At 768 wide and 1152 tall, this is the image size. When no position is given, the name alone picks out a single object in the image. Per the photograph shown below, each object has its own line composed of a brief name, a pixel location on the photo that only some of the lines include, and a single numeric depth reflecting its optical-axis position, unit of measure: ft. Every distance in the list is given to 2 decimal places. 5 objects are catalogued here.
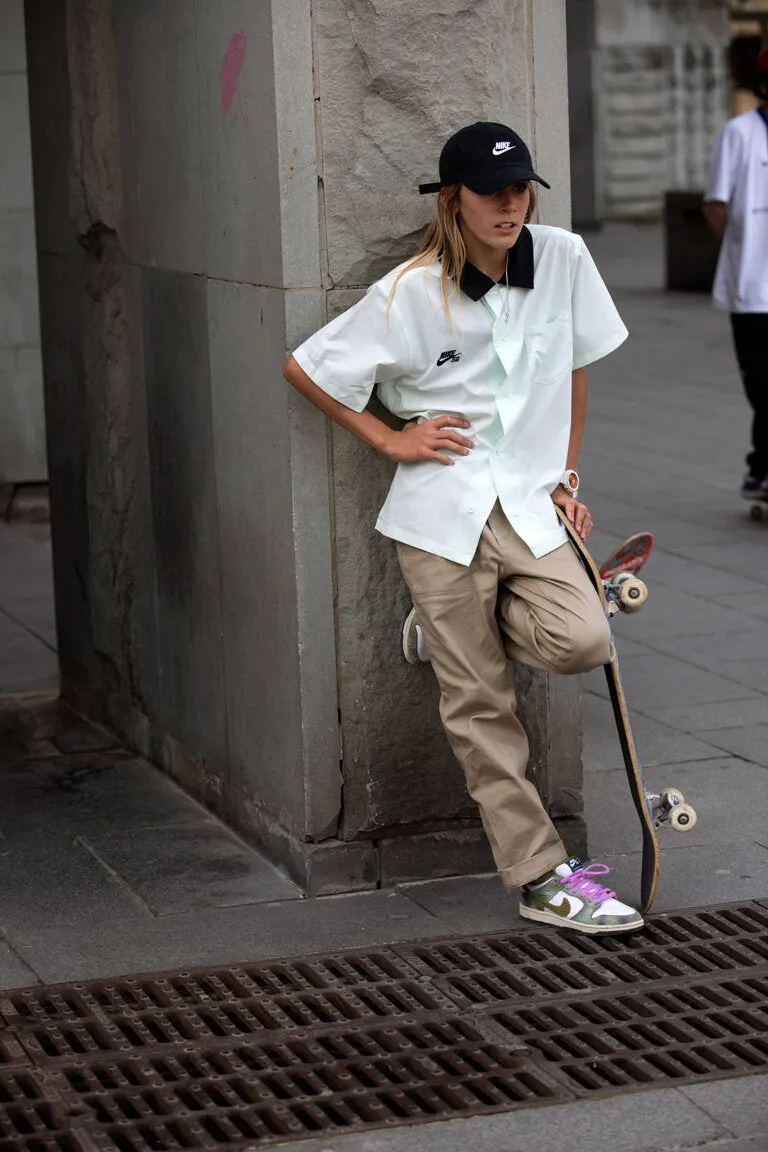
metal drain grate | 21.53
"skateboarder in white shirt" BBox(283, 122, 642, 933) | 25.75
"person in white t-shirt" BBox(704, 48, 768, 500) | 50.95
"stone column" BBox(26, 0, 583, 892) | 26.67
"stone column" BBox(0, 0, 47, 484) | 58.02
